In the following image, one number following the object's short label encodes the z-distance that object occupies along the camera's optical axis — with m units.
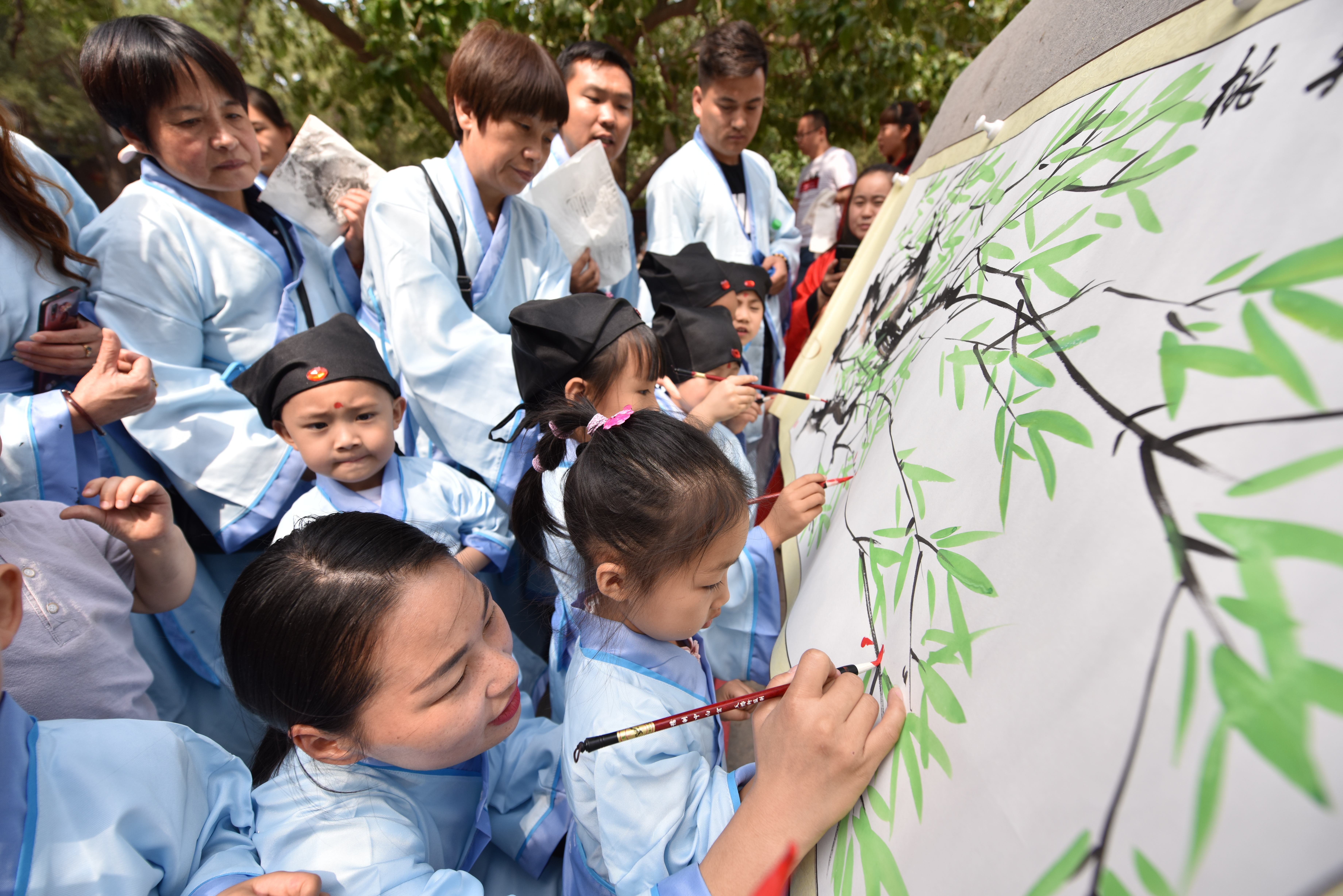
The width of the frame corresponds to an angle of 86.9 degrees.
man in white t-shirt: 4.70
